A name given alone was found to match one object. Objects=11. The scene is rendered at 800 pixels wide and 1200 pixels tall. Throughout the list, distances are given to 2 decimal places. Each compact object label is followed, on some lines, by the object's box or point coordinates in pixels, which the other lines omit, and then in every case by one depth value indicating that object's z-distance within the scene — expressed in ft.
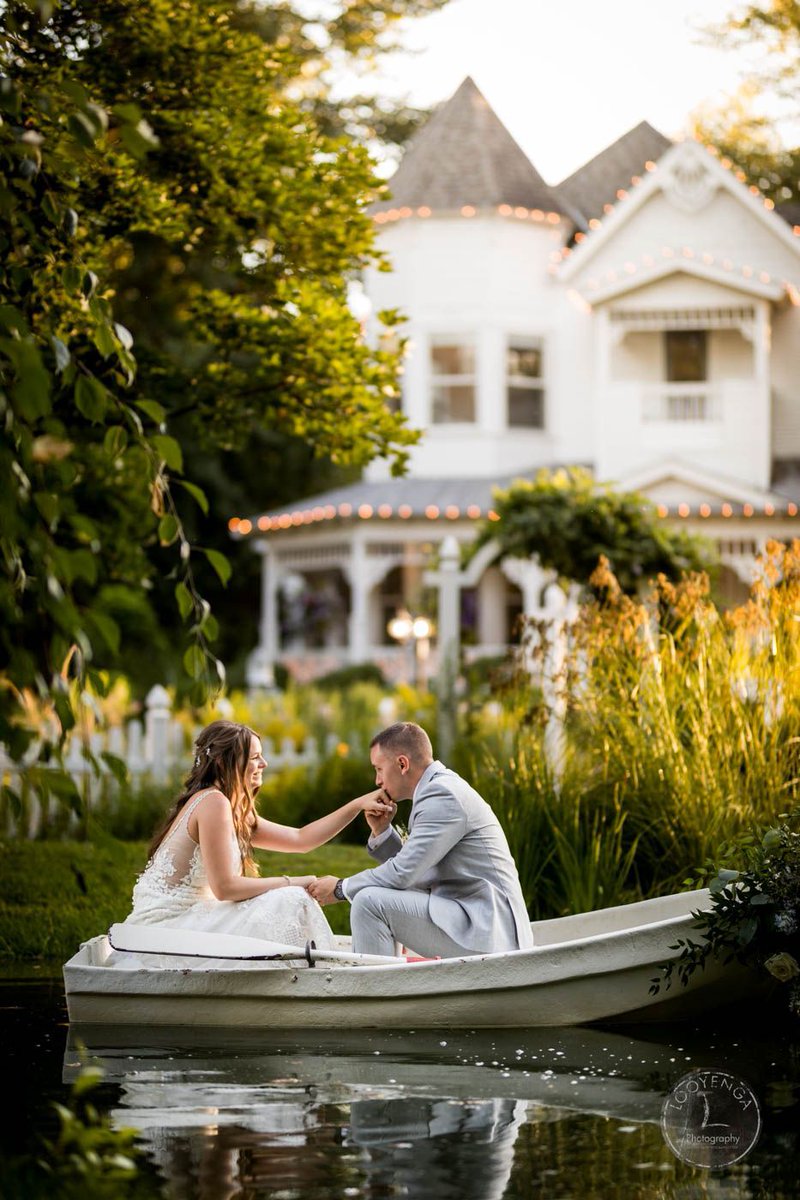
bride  23.82
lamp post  67.00
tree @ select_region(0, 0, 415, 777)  32.81
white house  77.92
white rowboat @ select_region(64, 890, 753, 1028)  23.07
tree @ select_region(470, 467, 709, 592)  48.01
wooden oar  23.09
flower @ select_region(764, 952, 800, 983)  22.26
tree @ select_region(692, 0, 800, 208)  87.66
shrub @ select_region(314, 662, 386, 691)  77.66
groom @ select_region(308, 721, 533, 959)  23.54
